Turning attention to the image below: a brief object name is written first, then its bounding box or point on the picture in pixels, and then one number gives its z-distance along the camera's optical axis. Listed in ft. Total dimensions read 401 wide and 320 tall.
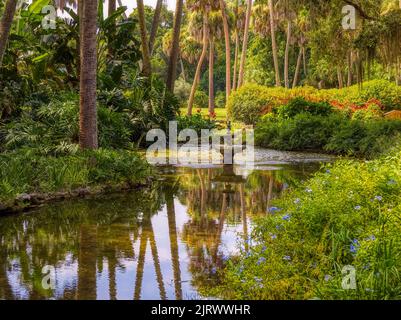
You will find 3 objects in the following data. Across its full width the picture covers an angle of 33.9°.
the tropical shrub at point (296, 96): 114.52
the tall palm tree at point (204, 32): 148.46
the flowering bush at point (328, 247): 19.08
